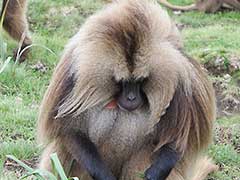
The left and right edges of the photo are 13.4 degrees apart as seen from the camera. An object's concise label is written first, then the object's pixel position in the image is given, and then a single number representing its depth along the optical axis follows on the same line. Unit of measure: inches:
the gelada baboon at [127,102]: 198.4
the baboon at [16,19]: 362.6
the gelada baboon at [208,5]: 502.4
